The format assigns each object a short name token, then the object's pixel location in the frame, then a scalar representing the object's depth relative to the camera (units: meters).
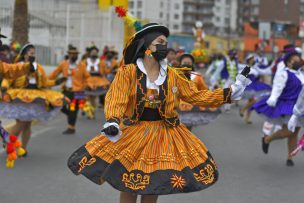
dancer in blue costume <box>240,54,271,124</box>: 22.18
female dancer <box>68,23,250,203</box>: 6.71
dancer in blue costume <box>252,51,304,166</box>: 13.22
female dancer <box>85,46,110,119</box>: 22.36
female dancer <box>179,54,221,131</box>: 13.78
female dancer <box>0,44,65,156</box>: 13.35
